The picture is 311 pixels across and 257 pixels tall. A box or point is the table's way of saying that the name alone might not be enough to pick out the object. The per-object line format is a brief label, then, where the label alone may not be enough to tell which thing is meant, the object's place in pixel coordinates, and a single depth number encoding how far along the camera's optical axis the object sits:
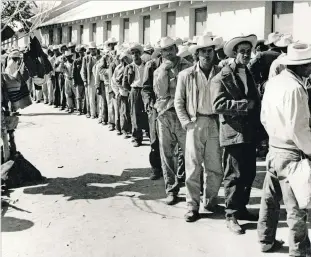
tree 9.28
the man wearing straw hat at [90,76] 14.43
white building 11.99
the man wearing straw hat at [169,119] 6.83
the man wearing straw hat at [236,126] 5.56
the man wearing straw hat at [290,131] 4.34
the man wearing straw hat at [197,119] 5.94
